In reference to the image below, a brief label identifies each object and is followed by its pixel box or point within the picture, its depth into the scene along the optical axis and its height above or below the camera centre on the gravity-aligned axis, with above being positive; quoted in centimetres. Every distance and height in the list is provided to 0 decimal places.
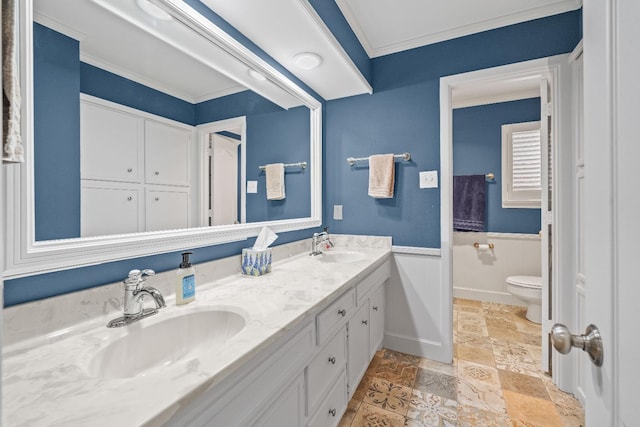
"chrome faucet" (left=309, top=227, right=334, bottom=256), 213 -21
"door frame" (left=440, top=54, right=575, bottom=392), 177 +17
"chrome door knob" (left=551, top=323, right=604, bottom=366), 52 -24
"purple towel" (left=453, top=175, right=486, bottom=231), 332 +11
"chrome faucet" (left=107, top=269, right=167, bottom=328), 95 -28
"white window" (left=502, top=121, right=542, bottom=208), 312 +51
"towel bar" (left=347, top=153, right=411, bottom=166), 219 +42
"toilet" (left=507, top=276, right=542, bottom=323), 267 -76
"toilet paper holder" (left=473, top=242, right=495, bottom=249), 329 -39
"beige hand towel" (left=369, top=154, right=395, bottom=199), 220 +28
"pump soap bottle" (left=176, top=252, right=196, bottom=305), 110 -27
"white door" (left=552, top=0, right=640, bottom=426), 43 +1
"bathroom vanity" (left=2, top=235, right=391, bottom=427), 58 -37
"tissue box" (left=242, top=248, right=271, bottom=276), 150 -26
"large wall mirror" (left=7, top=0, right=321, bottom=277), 84 +30
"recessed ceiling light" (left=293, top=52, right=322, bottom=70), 179 +96
